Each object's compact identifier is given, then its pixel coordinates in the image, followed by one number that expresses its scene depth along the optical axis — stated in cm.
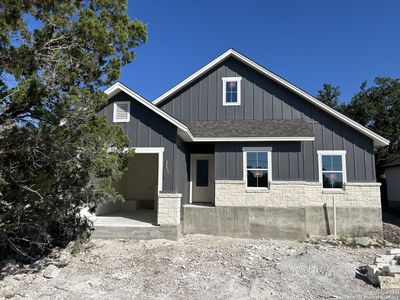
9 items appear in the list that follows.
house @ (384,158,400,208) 2205
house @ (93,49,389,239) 1116
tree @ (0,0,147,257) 569
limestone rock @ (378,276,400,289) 658
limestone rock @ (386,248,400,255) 866
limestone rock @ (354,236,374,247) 1129
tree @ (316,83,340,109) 2823
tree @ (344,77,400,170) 2198
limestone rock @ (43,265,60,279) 741
